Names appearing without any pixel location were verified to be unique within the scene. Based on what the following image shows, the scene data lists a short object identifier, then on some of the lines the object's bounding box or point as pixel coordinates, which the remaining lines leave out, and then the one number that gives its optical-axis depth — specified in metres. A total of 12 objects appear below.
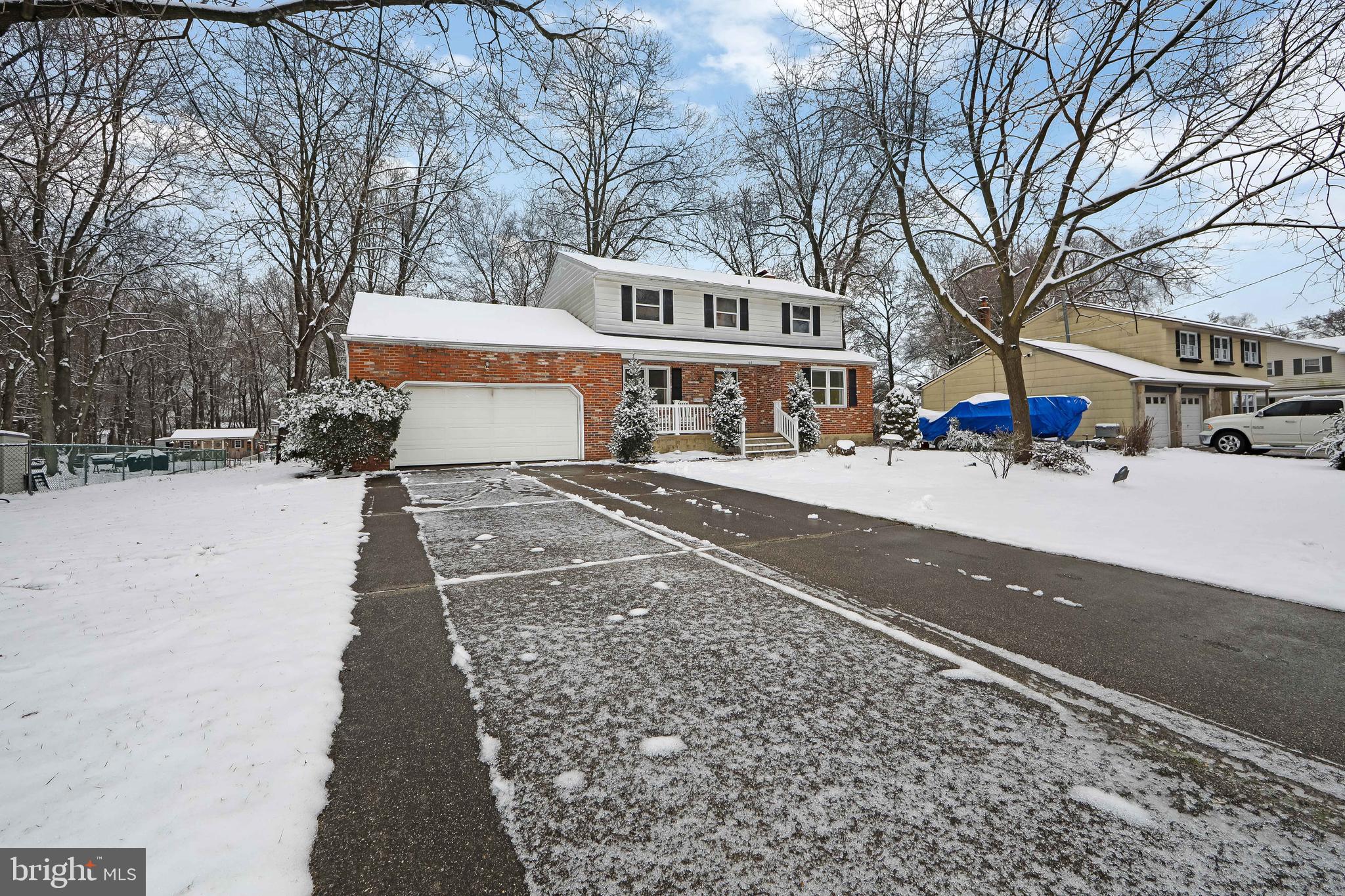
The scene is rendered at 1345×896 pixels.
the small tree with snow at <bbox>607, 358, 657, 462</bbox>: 12.49
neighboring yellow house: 17.84
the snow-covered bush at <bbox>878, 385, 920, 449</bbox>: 17.36
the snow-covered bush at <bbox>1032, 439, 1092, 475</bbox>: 9.49
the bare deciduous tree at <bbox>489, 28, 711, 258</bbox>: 19.69
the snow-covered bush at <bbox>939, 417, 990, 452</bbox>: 16.27
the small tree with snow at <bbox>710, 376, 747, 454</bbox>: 14.05
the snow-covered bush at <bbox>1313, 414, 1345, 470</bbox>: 10.16
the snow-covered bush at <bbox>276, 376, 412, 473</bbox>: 9.78
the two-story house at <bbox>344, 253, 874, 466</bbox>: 11.88
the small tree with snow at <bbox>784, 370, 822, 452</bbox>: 15.24
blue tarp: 16.34
